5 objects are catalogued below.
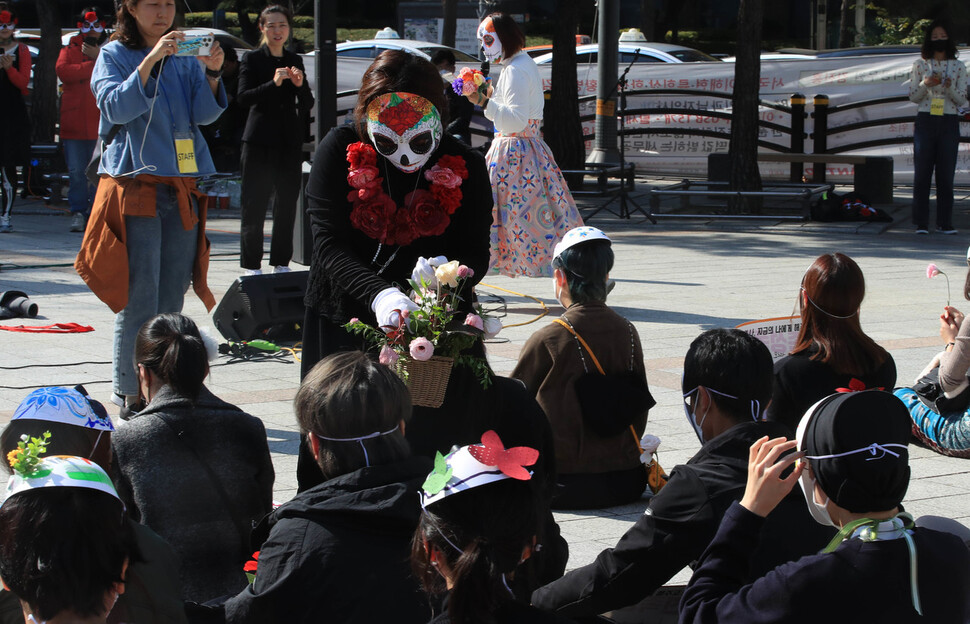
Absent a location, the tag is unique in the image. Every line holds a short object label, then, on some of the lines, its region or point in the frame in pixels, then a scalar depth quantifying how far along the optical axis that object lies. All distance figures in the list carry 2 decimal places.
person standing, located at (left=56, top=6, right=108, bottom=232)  12.37
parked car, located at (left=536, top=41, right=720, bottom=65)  20.91
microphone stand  13.85
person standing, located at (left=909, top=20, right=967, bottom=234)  11.98
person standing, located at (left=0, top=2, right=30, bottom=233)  12.35
